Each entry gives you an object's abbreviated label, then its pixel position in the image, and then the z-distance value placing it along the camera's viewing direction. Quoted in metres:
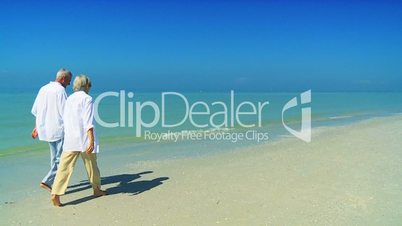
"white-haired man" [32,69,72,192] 6.63
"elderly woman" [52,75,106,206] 6.25
